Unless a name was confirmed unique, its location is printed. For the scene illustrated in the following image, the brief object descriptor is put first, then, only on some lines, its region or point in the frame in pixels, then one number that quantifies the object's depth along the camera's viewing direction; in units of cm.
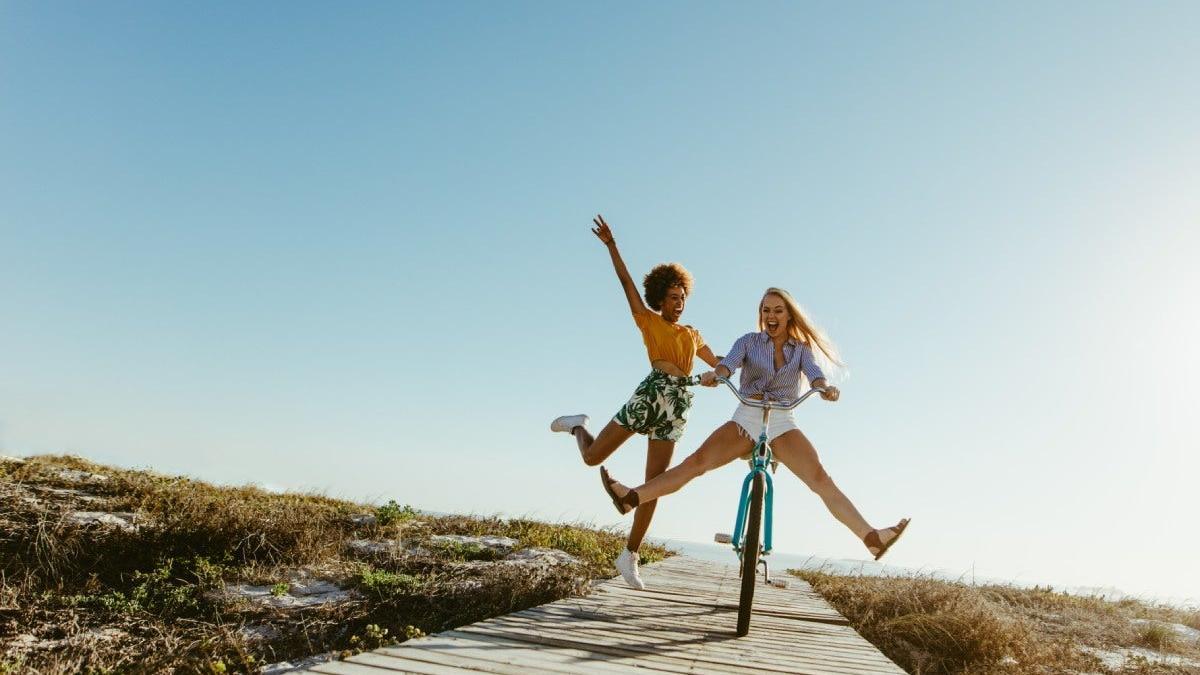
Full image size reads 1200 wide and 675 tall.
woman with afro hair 664
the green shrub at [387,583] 682
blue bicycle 508
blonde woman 557
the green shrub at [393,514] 981
